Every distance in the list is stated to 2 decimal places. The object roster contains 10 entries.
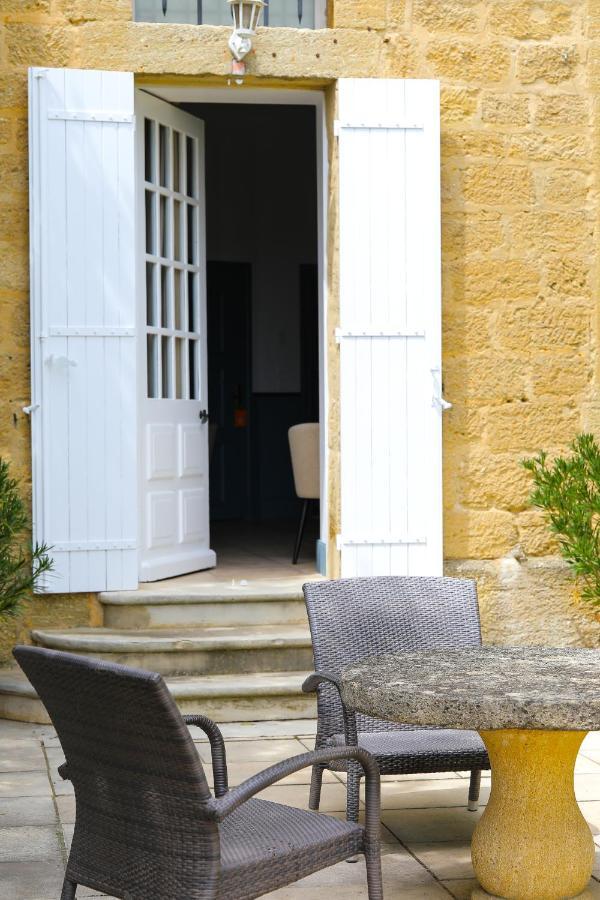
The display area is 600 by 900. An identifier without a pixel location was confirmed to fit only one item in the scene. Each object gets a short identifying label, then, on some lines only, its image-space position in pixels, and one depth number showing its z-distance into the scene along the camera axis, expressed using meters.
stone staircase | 9.45
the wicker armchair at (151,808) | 4.11
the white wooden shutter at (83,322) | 10.18
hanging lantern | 10.36
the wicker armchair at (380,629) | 6.55
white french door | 10.88
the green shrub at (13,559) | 9.41
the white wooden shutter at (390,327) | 10.51
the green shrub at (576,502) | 9.96
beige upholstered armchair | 12.14
